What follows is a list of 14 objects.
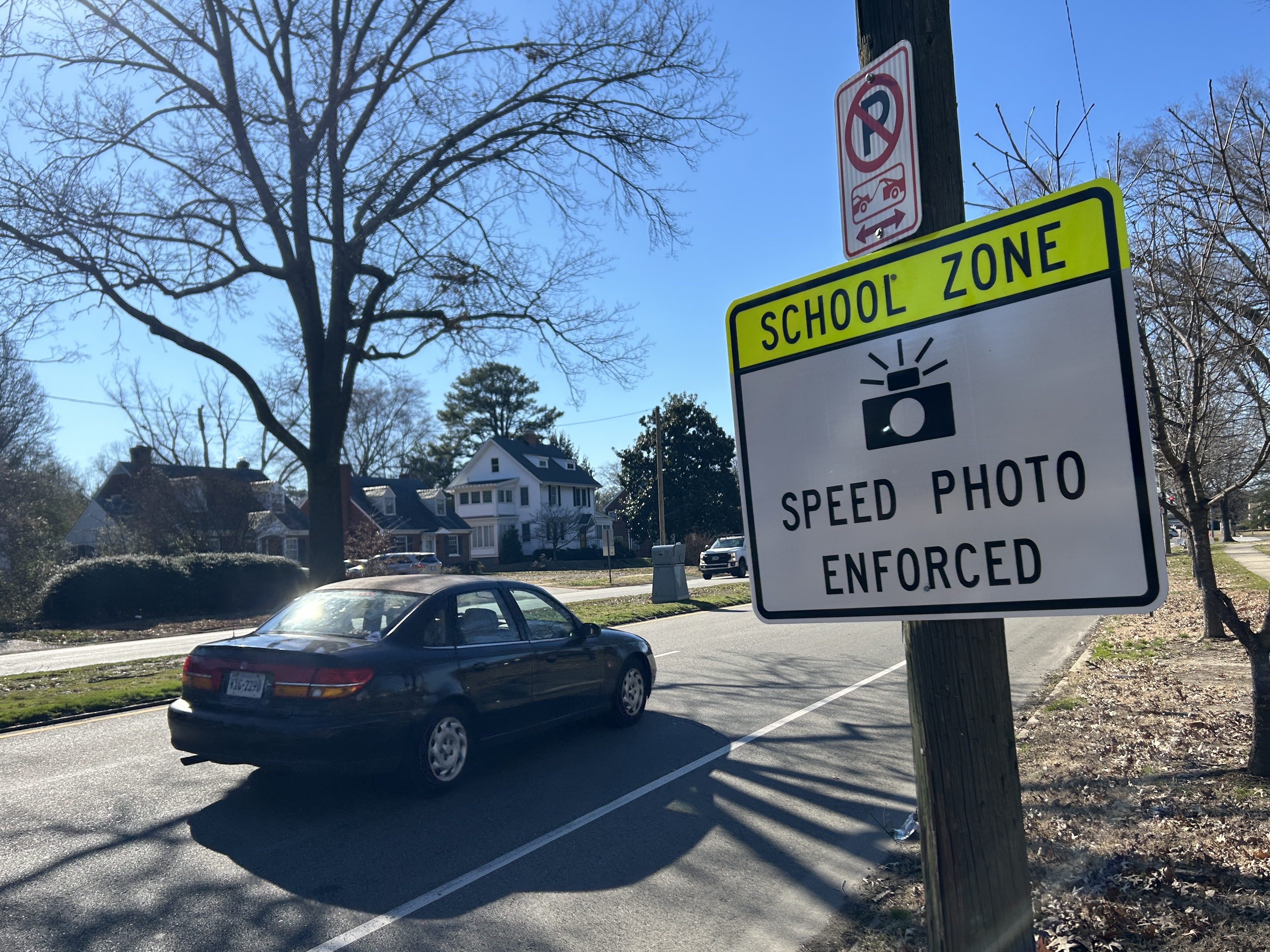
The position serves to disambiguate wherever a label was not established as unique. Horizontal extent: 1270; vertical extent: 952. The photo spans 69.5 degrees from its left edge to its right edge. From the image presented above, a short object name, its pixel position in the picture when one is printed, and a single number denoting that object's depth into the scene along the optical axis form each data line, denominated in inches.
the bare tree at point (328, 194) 601.0
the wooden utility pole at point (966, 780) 87.0
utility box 924.0
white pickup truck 1542.8
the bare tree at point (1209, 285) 277.9
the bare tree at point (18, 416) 1398.9
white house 2568.9
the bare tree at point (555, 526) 2463.1
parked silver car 1443.2
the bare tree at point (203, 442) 1936.5
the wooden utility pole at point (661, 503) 1425.9
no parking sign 88.8
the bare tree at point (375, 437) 2706.7
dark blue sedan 229.1
